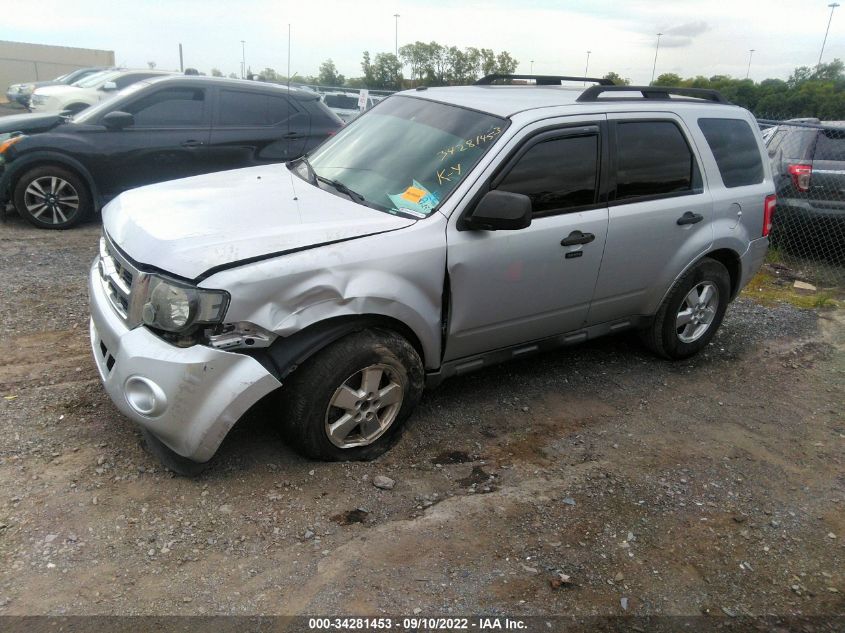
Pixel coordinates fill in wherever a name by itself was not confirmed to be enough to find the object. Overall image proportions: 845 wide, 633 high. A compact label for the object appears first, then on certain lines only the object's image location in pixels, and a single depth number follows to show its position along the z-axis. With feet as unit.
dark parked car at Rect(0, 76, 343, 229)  24.04
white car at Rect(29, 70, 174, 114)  44.60
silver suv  9.75
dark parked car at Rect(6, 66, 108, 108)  62.39
